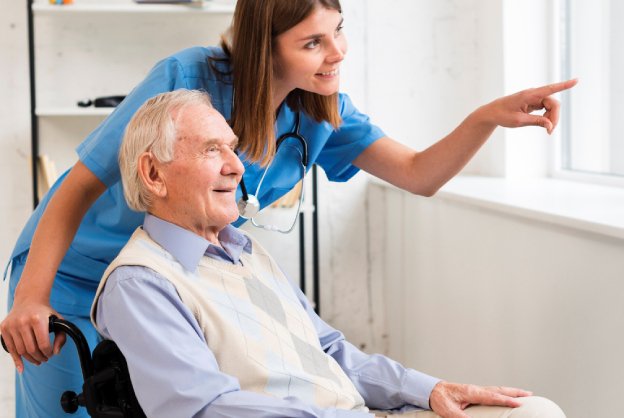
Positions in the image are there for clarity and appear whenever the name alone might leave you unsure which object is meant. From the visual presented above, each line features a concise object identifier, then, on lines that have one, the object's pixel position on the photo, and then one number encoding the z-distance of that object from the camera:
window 2.62
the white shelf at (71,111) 3.01
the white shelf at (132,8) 2.99
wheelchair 1.20
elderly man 1.15
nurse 1.43
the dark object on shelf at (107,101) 3.04
